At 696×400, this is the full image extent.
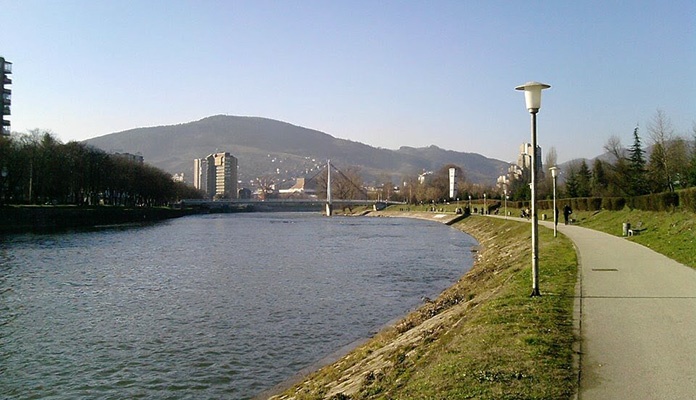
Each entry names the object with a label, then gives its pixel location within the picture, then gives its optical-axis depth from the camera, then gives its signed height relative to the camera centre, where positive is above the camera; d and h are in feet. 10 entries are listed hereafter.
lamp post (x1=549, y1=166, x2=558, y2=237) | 94.55 +5.26
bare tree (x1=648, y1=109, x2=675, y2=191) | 151.23 +10.71
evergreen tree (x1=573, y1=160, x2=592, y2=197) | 200.03 +9.16
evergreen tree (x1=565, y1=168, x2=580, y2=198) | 202.69 +6.77
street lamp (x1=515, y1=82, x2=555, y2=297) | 37.37 +6.30
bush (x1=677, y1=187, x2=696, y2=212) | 78.18 +0.95
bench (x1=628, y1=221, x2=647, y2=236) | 87.30 -3.71
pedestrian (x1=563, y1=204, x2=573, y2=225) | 131.34 -1.39
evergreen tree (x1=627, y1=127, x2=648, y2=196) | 150.09 +9.79
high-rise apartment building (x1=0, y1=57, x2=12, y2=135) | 291.79 +60.33
